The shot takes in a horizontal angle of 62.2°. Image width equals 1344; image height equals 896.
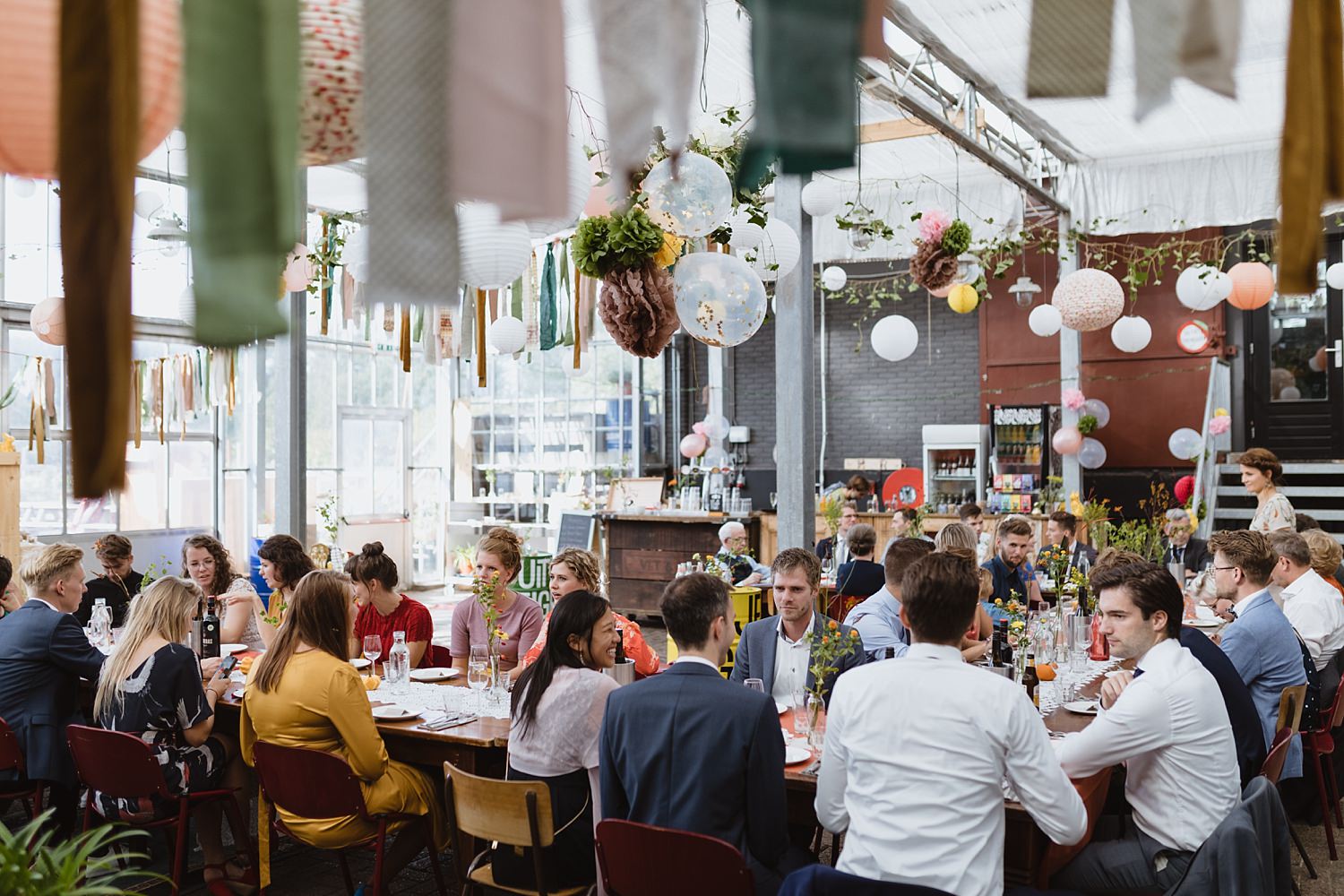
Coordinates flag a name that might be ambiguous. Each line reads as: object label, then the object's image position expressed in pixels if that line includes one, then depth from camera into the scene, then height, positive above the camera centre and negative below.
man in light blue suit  4.29 -0.75
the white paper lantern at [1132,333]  10.56 +1.11
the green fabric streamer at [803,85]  0.96 +0.32
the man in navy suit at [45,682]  4.32 -0.88
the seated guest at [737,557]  8.03 -0.76
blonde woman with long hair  3.91 -0.84
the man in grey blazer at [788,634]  4.21 -0.70
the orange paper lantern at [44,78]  0.99 +0.35
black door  12.35 +0.81
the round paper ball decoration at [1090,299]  8.78 +1.20
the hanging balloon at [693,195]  4.08 +0.96
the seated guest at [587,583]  4.52 -0.55
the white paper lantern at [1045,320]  10.23 +1.21
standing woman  7.29 -0.26
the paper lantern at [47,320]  7.00 +0.90
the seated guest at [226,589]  5.80 -0.72
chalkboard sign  13.18 -0.92
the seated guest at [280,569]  5.40 -0.55
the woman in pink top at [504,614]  5.15 -0.74
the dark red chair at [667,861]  2.62 -0.98
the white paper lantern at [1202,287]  8.91 +1.31
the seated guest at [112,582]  6.27 -0.71
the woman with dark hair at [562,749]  3.30 -0.88
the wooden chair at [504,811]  3.05 -1.00
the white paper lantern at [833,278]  10.71 +1.68
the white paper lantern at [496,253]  2.33 +0.49
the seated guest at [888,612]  4.65 -0.69
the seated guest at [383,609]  5.23 -0.75
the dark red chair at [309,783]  3.55 -1.06
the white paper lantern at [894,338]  10.05 +1.03
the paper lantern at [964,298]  9.94 +1.37
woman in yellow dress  3.69 -0.83
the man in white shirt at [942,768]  2.47 -0.71
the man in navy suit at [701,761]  2.82 -0.79
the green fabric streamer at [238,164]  0.91 +0.24
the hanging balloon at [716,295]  4.31 +0.61
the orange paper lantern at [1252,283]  8.95 +1.34
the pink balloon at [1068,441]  11.90 +0.11
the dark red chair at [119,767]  3.71 -1.05
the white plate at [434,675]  4.88 -0.97
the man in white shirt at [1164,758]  2.93 -0.82
